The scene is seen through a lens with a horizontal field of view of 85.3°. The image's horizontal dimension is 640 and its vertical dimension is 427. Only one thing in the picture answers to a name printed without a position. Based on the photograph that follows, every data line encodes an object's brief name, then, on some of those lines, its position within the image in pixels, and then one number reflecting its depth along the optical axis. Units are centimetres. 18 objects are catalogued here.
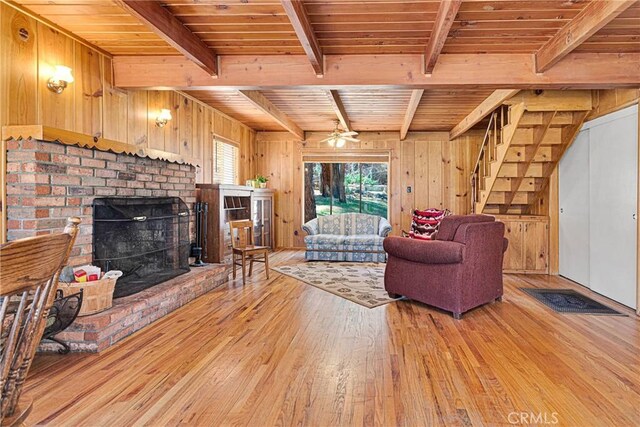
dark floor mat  351
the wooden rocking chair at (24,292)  81
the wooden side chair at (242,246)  455
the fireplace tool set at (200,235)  468
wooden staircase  423
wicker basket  255
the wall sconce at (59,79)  277
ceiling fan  592
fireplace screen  318
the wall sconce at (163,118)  419
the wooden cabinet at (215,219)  508
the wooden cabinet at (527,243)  526
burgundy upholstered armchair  327
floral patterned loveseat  625
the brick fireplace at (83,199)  254
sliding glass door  789
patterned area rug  396
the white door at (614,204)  366
